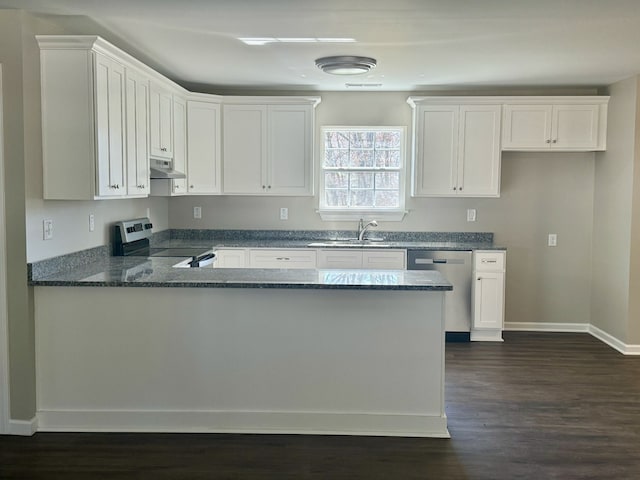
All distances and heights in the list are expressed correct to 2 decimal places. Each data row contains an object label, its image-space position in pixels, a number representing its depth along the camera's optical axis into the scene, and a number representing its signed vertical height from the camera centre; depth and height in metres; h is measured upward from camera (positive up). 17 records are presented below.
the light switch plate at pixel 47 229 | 3.54 -0.16
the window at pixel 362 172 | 6.25 +0.37
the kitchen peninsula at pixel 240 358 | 3.47 -0.92
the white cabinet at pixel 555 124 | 5.75 +0.83
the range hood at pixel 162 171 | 4.73 +0.29
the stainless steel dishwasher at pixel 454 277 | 5.64 -0.69
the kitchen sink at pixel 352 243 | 5.77 -0.38
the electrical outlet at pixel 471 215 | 6.21 -0.09
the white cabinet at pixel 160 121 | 4.62 +0.69
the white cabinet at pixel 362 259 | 5.69 -0.52
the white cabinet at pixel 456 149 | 5.81 +0.58
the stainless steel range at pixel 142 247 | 4.68 -0.37
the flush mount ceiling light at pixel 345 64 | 4.52 +1.12
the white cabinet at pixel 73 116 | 3.45 +0.53
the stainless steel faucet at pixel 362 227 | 6.06 -0.23
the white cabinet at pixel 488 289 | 5.68 -0.81
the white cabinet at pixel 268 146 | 5.92 +0.61
